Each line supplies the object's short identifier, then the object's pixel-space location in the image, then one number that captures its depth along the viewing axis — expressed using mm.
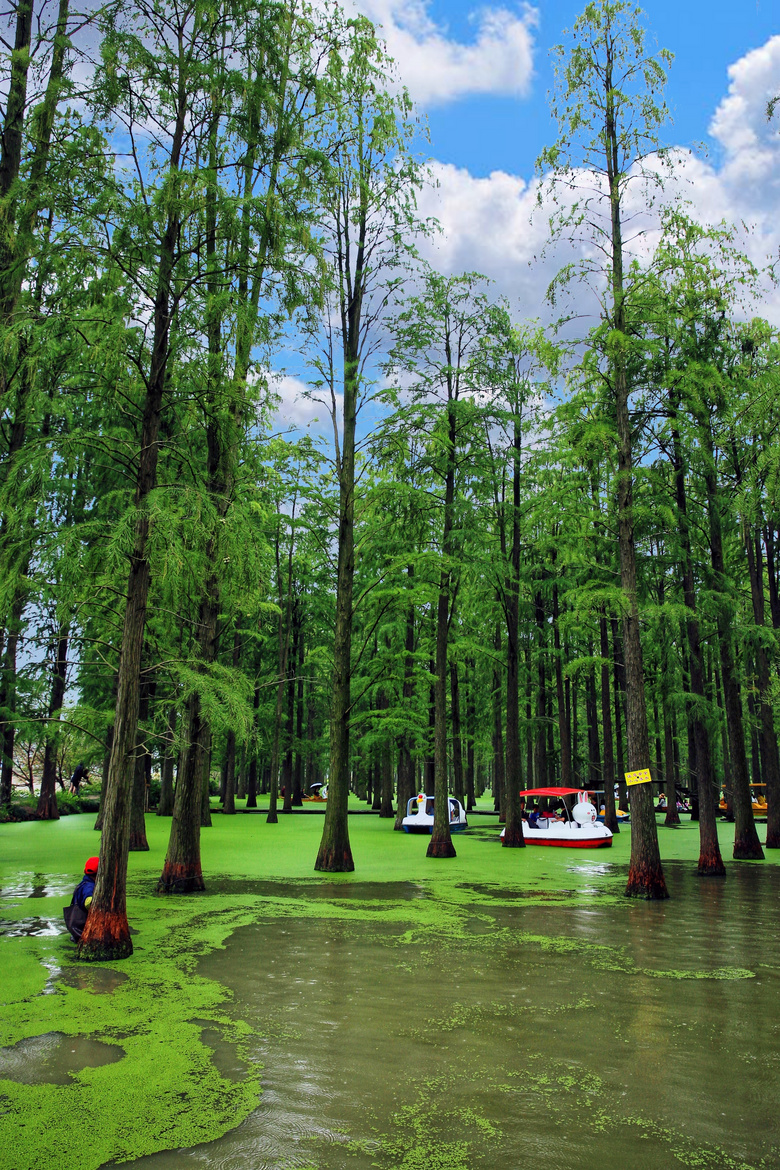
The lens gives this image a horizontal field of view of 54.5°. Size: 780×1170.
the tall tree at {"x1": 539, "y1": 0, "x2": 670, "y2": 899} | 12406
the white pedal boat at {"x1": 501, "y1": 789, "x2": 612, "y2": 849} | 21562
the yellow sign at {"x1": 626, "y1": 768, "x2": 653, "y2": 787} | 11570
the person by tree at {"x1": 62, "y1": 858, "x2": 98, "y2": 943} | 7766
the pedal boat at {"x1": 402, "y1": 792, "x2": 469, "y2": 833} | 26328
